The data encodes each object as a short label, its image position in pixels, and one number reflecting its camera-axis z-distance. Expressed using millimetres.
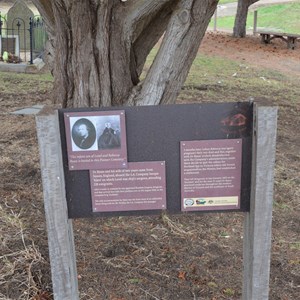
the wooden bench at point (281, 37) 18892
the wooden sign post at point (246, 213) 2500
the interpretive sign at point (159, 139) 2547
